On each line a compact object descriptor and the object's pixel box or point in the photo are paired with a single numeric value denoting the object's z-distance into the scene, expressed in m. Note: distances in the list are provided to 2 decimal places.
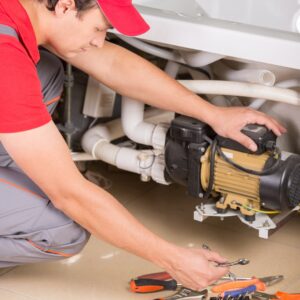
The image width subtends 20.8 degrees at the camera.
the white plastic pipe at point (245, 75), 2.17
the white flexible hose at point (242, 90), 2.08
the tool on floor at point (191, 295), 2.05
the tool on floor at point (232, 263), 1.86
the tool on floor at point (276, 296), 2.04
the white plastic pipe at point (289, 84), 2.15
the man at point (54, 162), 1.71
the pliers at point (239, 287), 2.00
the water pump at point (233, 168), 2.08
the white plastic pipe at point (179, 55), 2.19
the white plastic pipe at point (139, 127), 2.35
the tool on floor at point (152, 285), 2.11
